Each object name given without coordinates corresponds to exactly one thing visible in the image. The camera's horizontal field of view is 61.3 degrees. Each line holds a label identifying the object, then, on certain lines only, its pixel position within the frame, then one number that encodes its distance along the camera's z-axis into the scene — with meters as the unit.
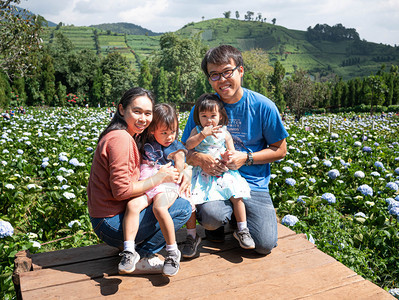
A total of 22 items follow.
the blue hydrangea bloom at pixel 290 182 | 4.71
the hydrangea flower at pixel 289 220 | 3.43
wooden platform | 2.00
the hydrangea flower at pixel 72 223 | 3.60
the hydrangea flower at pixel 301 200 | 4.31
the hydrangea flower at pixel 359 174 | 5.13
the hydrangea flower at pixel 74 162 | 5.08
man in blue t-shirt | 2.57
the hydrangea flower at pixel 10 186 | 4.12
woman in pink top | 2.12
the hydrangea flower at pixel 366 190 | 4.46
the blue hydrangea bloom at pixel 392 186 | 4.51
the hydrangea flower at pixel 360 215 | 3.98
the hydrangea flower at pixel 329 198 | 4.15
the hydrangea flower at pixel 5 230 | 2.94
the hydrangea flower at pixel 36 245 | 3.02
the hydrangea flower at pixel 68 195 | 3.78
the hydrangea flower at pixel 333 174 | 5.08
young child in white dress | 2.57
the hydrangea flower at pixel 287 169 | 5.08
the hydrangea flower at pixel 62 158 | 5.28
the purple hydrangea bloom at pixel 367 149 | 6.95
